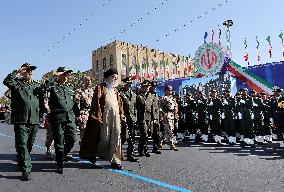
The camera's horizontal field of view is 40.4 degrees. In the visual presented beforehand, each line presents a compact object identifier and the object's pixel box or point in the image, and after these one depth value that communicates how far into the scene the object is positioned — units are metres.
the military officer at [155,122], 10.05
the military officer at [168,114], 11.19
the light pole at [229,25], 24.70
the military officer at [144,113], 9.42
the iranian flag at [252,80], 16.81
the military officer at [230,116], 12.92
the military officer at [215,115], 13.32
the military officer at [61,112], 7.10
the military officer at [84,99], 8.96
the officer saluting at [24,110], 6.38
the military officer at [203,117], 14.03
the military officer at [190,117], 14.50
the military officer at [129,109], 8.52
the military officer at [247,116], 12.61
